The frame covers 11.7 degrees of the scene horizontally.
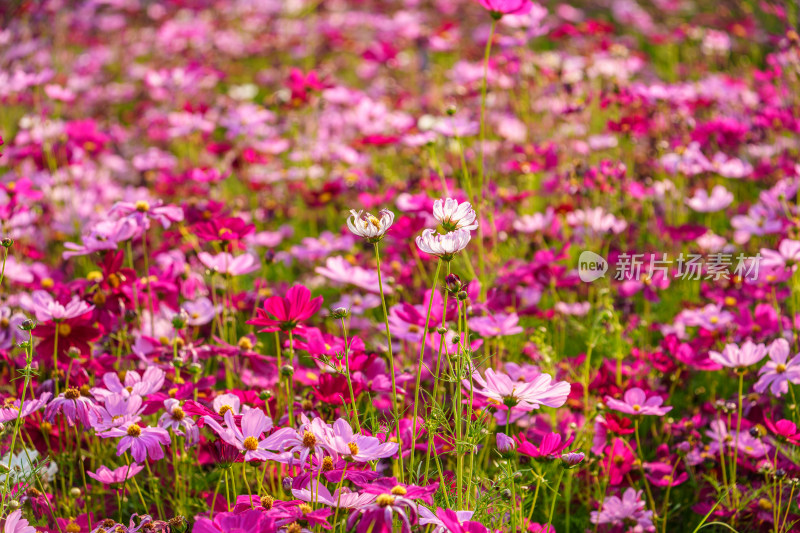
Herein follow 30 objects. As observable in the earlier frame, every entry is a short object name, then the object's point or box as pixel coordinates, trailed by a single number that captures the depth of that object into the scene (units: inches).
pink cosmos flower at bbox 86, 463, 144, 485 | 155.0
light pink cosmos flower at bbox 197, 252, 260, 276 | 165.0
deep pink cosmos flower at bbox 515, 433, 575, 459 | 153.1
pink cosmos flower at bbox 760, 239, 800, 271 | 166.3
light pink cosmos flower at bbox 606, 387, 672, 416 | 159.3
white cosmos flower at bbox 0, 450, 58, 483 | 156.2
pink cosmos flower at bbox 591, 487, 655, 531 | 157.9
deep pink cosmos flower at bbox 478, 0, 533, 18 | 162.1
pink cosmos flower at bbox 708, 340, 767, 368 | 159.9
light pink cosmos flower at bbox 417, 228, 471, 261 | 151.7
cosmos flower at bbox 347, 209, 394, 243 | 152.0
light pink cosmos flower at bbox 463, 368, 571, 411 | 152.7
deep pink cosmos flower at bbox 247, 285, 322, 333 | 155.3
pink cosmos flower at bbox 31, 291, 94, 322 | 158.7
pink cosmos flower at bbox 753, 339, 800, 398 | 159.8
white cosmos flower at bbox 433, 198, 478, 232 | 153.6
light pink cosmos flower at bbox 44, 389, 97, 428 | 155.5
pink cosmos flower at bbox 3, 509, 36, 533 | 149.8
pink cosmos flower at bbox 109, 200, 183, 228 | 164.0
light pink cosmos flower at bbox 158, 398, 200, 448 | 154.3
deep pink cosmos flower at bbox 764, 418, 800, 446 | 157.4
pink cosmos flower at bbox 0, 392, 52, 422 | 153.9
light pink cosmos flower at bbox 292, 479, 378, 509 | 150.4
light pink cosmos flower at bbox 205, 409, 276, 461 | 151.5
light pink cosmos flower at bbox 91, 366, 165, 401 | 157.3
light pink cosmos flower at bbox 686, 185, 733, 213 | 178.4
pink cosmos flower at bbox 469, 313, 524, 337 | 162.8
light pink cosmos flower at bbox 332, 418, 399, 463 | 151.0
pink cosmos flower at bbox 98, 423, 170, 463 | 154.0
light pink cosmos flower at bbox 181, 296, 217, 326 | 165.9
